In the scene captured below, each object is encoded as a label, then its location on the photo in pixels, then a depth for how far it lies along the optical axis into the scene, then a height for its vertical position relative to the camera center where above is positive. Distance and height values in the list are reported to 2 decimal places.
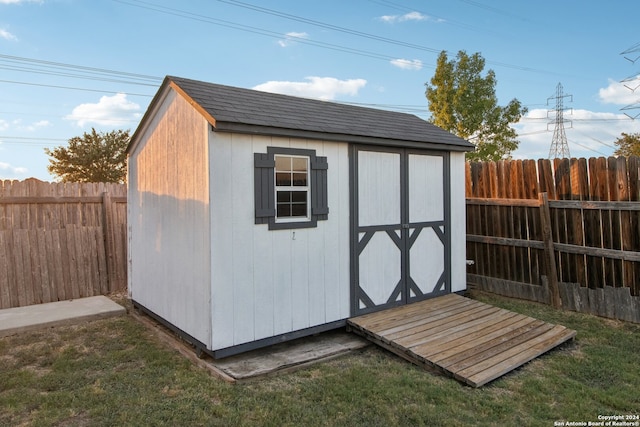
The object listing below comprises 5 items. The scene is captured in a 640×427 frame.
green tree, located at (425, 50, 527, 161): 16.53 +4.09
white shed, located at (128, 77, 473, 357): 4.11 -0.09
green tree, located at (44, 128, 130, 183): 25.70 +3.49
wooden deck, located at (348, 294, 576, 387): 3.97 -1.58
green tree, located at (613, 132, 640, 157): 24.22 +3.55
